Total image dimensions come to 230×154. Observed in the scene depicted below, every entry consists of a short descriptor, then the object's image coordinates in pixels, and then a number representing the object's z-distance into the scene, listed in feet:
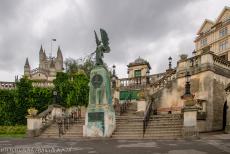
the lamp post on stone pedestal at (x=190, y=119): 34.78
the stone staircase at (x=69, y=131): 43.07
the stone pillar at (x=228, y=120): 39.79
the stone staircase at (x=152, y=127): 37.50
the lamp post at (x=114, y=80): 73.23
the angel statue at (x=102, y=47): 43.82
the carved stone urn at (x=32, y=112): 48.86
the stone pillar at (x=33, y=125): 47.29
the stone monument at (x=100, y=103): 40.77
